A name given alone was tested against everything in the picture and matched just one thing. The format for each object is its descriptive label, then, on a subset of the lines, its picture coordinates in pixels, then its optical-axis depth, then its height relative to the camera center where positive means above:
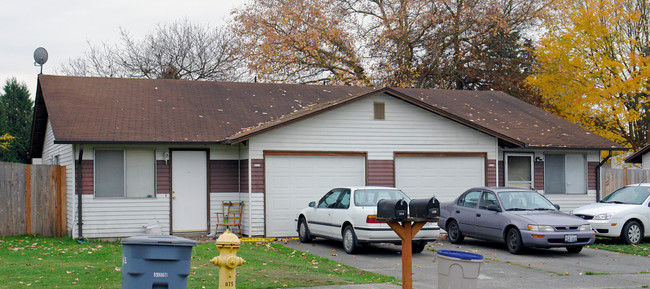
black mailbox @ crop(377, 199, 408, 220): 9.14 -0.57
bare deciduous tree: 41.31 +6.16
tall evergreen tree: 41.88 +3.20
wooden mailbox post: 9.19 -0.90
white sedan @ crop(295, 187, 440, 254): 14.58 -1.19
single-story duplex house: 18.27 +0.32
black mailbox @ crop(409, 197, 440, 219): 9.16 -0.55
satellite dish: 22.72 +3.50
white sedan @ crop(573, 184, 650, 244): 17.53 -1.34
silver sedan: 15.05 -1.25
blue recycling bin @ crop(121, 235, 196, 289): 7.57 -1.00
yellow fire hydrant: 7.69 -0.99
